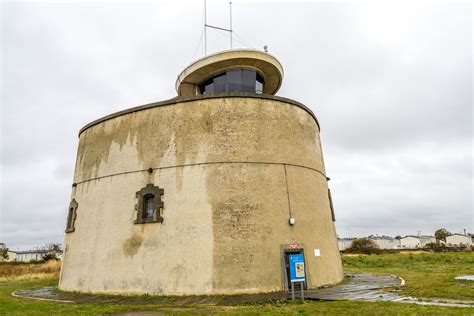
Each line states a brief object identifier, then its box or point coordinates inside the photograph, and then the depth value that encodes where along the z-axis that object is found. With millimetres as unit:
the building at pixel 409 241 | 104938
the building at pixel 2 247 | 68475
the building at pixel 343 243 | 88188
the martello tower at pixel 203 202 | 12156
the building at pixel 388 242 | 100800
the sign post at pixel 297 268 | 10195
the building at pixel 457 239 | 94350
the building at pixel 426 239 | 104888
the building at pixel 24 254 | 94750
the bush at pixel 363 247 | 52881
